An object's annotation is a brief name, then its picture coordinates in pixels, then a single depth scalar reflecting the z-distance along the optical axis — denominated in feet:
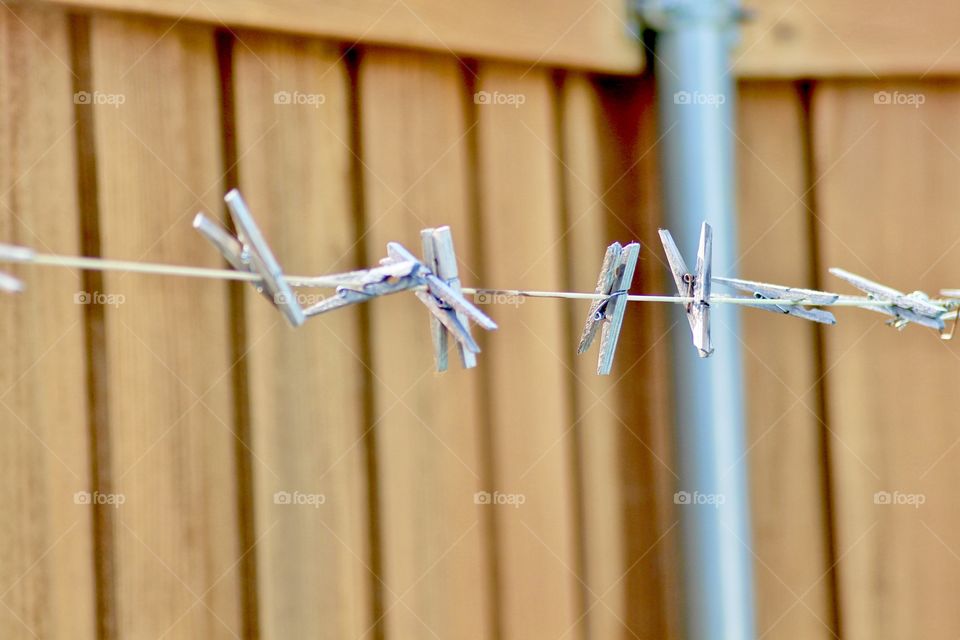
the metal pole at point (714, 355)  11.51
